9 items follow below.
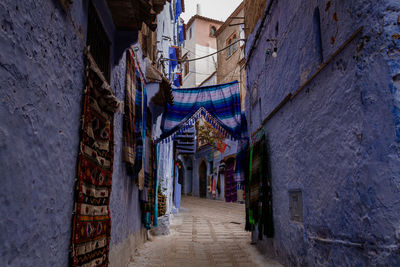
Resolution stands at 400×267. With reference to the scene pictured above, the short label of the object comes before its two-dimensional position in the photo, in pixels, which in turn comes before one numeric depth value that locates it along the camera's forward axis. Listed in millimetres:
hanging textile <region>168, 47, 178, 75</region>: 14405
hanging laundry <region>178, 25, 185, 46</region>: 19970
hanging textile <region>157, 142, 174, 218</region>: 8406
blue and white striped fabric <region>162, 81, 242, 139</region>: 7891
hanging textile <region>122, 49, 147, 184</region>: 4668
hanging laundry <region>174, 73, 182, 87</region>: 17969
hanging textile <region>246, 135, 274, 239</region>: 5684
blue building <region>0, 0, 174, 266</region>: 1550
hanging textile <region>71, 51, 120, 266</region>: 2631
